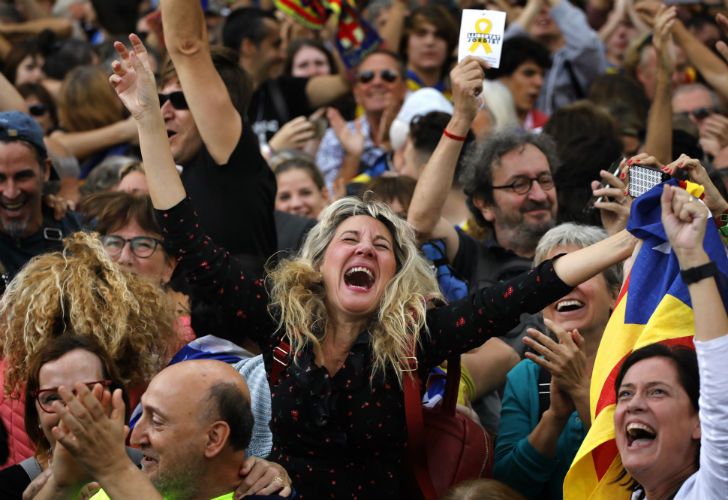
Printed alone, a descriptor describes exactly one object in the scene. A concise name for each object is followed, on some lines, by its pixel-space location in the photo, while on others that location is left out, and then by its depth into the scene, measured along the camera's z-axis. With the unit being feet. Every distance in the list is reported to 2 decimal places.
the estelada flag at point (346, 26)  58.70
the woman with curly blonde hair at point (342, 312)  29.68
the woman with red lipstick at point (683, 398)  23.03
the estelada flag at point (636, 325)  26.99
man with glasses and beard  35.35
